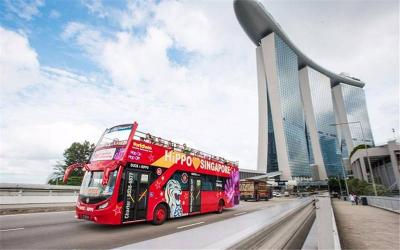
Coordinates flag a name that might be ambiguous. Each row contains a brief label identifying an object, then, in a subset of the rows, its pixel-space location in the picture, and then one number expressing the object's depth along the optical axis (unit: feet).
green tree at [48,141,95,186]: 219.41
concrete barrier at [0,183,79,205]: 53.62
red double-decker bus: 29.76
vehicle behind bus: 122.83
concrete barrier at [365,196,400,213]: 62.63
